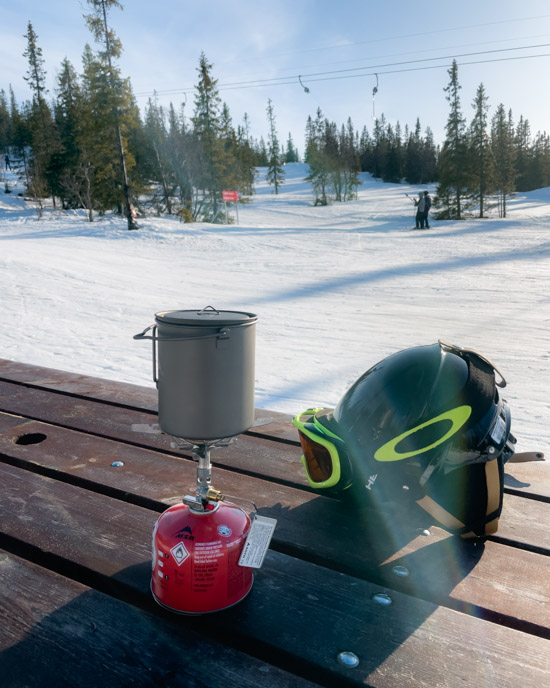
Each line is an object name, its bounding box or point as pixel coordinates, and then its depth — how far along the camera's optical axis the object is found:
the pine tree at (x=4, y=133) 68.62
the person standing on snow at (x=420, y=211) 24.14
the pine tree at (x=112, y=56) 23.28
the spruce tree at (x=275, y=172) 60.81
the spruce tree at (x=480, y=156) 33.44
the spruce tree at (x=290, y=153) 109.25
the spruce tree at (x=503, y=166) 37.78
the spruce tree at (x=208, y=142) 35.88
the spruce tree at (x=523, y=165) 62.56
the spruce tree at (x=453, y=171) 32.91
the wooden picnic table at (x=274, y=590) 0.96
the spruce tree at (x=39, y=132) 35.25
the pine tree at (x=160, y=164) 38.91
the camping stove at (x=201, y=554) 1.10
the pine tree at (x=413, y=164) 67.40
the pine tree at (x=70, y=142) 34.53
